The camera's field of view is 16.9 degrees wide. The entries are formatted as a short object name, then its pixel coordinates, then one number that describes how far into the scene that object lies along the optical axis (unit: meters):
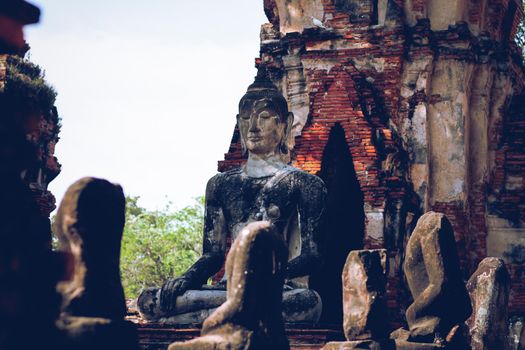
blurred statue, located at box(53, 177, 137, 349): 8.70
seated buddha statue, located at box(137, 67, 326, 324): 13.97
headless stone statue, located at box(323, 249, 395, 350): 11.22
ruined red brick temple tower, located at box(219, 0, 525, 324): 21.28
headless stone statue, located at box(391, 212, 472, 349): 12.22
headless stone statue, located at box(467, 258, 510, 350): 13.53
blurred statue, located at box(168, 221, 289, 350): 9.39
